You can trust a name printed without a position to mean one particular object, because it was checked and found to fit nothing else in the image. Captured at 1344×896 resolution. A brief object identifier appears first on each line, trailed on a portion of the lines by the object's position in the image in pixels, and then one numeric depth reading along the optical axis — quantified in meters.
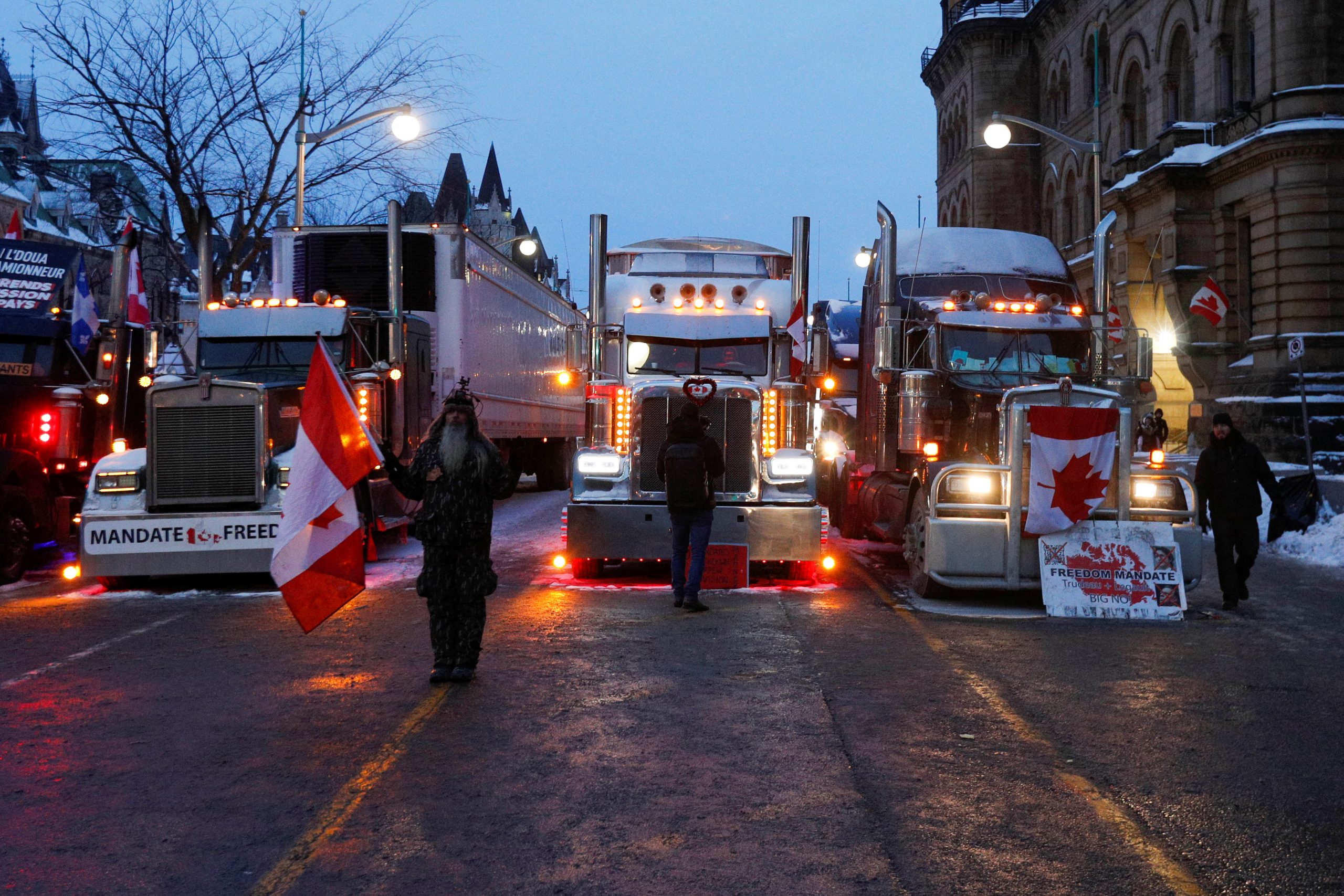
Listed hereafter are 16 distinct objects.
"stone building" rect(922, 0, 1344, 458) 32.69
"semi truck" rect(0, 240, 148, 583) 15.48
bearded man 8.64
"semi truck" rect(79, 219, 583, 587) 13.43
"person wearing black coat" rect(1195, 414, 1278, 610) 12.56
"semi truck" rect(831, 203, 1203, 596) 12.48
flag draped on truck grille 12.30
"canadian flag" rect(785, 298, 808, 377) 15.27
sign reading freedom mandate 11.89
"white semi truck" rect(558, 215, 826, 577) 13.77
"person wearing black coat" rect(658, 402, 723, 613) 12.29
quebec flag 16.50
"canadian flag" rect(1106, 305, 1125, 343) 16.34
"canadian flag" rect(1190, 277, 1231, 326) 25.48
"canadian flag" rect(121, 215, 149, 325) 17.19
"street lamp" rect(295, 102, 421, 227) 25.22
